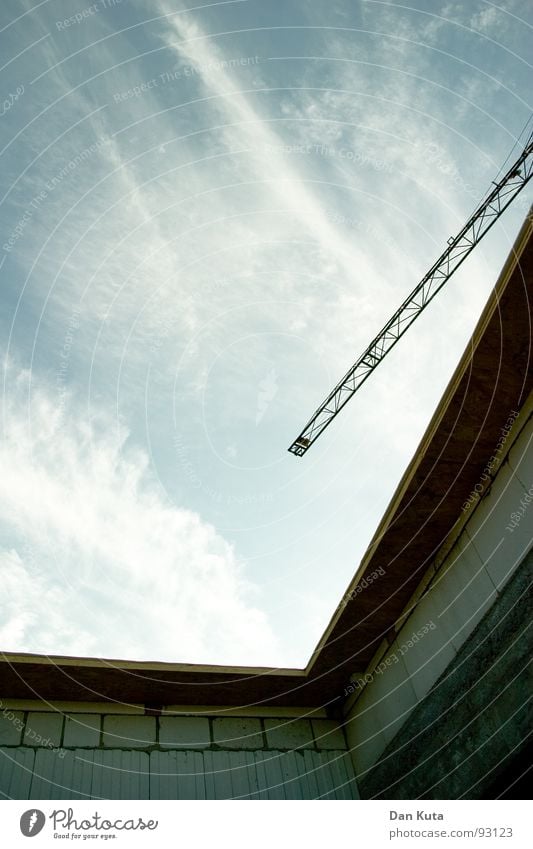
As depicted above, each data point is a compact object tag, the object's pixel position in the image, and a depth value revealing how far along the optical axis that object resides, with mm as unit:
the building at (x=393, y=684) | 9602
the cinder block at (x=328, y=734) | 14305
